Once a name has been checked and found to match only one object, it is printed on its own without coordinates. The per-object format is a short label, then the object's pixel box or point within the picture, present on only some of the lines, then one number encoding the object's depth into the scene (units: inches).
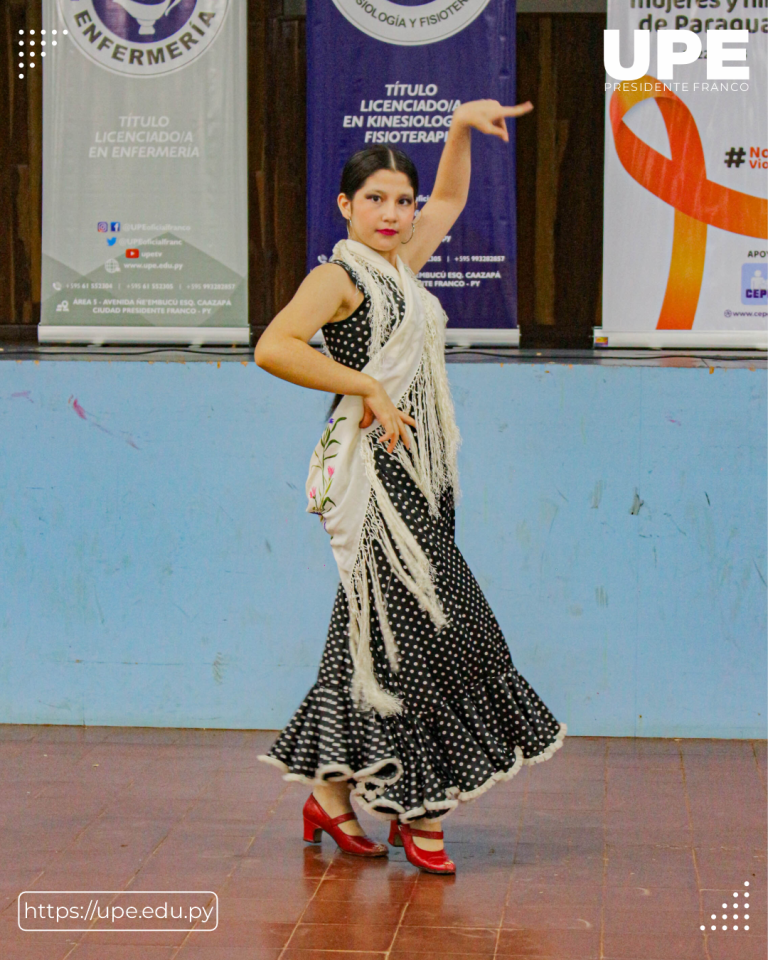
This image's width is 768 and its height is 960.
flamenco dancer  277.1
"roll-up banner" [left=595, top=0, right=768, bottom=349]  392.6
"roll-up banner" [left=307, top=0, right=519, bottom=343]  399.1
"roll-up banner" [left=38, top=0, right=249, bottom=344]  408.0
